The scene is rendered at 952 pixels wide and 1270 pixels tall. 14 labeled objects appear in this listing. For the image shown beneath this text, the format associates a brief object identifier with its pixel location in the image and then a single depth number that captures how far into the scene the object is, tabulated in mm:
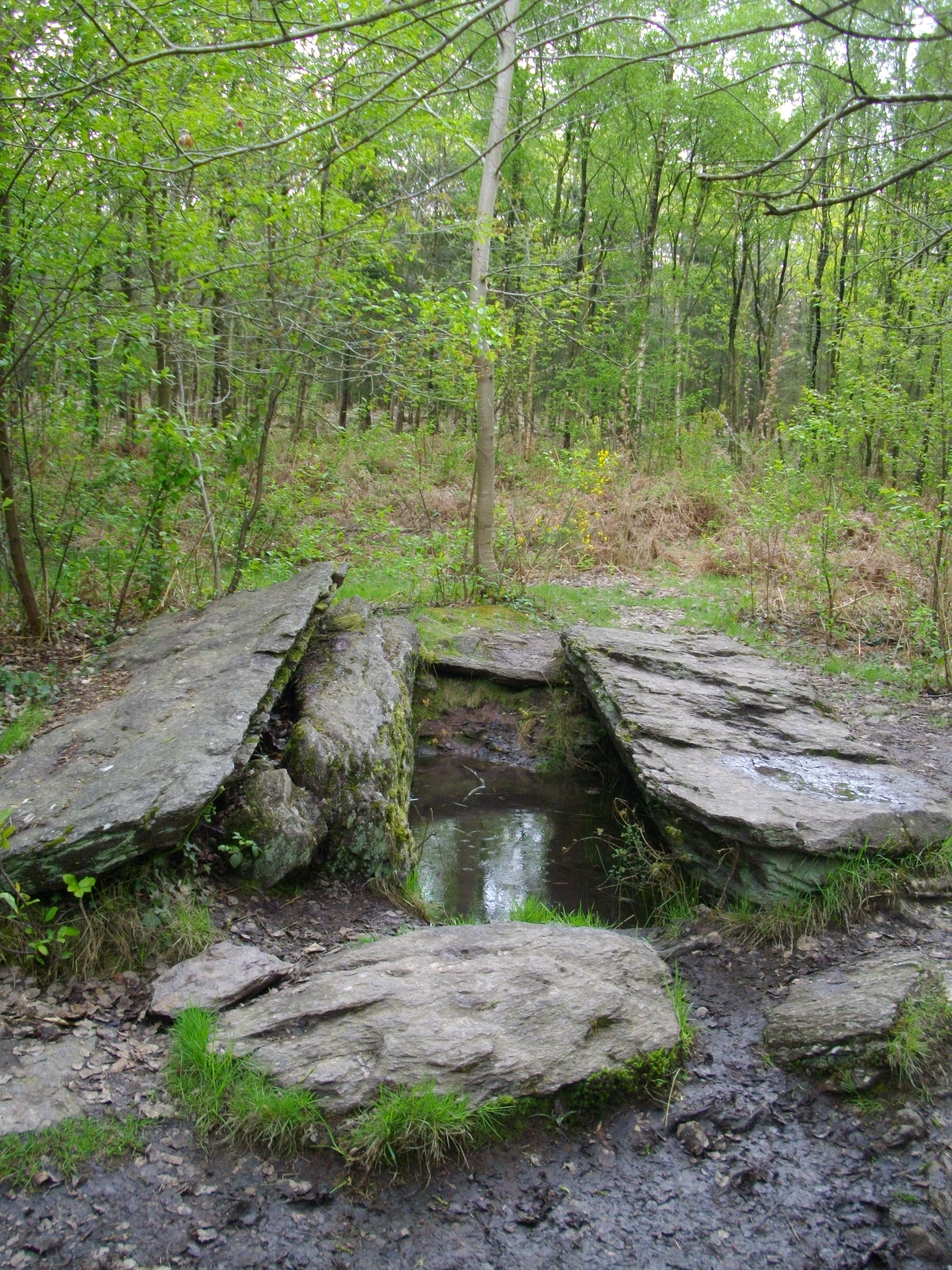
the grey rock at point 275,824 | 4168
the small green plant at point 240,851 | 4062
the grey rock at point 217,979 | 3248
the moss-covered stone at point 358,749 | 4566
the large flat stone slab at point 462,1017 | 2928
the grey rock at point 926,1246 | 2395
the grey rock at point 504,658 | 8172
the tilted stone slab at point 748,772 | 4148
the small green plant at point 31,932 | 3246
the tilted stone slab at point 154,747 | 3434
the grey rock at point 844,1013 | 3068
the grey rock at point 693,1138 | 2896
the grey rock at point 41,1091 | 2648
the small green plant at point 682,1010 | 3309
